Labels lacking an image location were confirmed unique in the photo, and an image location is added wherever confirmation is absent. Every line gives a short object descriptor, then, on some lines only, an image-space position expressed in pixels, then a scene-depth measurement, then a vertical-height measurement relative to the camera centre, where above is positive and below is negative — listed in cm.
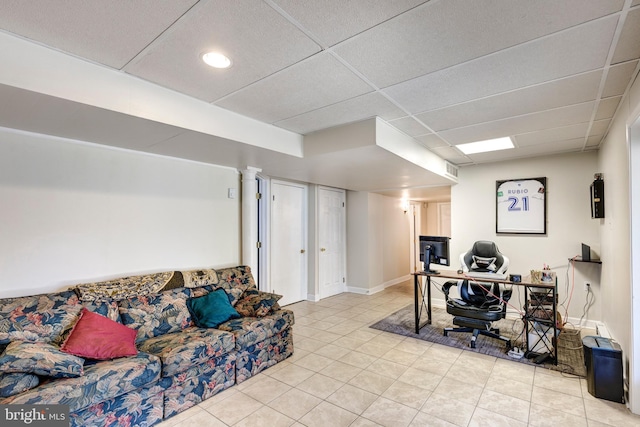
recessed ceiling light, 185 +101
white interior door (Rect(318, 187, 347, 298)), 593 -34
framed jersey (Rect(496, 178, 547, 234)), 456 +25
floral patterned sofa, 185 -91
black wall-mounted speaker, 356 +29
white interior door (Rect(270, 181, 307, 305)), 520 -29
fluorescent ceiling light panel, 373 +98
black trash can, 243 -118
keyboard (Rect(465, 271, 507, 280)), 357 -62
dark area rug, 320 -142
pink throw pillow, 216 -82
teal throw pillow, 297 -84
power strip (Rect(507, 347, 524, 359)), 327 -139
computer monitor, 403 -37
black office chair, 361 -92
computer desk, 313 -98
